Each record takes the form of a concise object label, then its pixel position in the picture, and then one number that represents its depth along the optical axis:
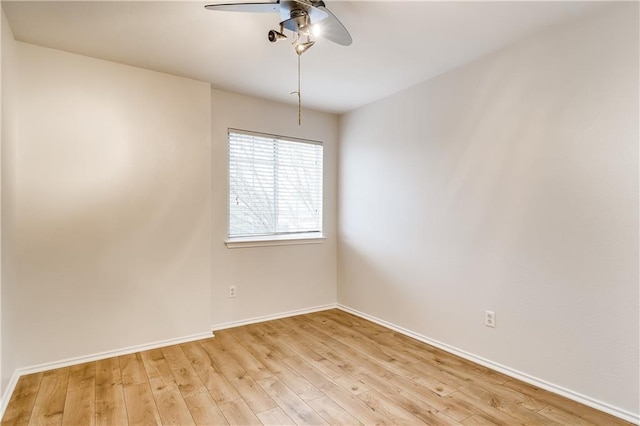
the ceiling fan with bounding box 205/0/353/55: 1.65
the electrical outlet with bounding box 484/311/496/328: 2.59
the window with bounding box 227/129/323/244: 3.60
